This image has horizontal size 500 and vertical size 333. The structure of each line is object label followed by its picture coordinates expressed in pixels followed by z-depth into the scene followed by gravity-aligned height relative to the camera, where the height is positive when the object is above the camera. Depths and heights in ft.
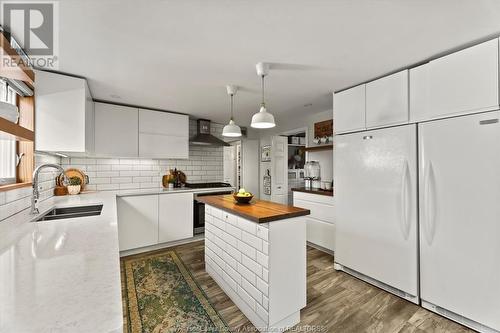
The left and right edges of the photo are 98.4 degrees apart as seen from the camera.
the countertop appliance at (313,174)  12.19 -0.49
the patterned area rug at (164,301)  5.62 -4.14
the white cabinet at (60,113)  6.86 +1.78
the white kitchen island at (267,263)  5.24 -2.55
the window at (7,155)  5.49 +0.31
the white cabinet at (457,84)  5.22 +2.15
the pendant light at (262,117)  6.35 +1.43
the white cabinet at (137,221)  10.00 -2.60
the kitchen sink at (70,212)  5.83 -1.35
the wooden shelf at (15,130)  3.34 +0.64
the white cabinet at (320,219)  9.84 -2.58
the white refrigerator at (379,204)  6.54 -1.33
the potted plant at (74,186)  9.17 -0.82
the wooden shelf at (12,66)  4.58 +2.48
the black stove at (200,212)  11.94 -2.57
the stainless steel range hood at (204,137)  12.55 +1.73
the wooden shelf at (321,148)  10.58 +0.90
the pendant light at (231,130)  7.92 +1.33
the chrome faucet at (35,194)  5.24 -0.68
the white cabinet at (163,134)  11.27 +1.74
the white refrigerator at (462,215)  5.19 -1.31
